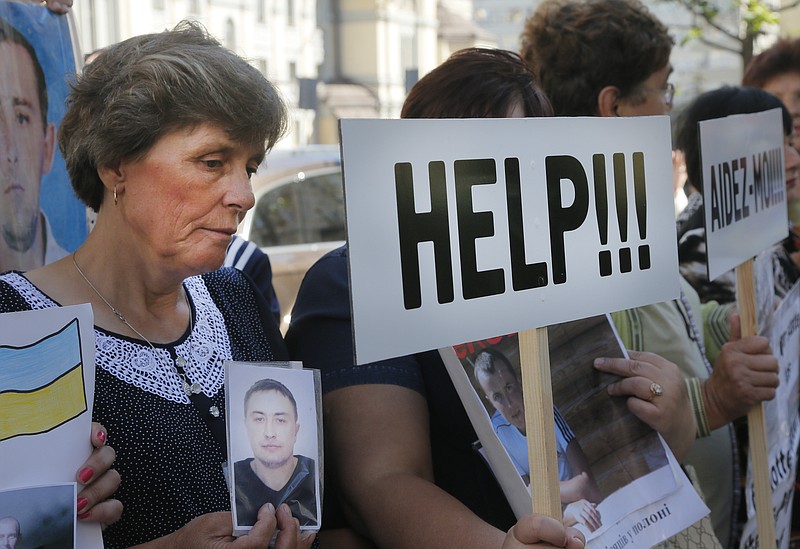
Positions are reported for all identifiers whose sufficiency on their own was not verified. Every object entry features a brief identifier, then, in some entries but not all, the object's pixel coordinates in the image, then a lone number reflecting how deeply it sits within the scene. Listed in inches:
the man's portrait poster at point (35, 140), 85.9
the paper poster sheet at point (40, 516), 56.3
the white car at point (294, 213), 254.3
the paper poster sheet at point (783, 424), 113.9
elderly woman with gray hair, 68.3
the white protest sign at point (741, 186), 92.3
